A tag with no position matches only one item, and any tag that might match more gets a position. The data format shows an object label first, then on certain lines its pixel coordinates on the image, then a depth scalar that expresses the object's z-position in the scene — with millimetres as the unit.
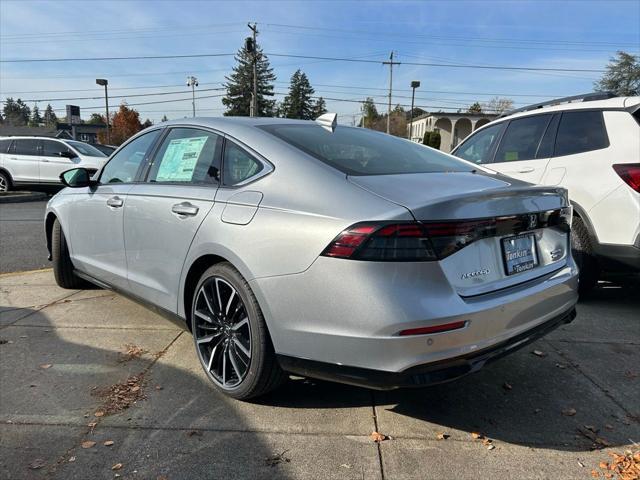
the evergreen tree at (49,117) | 120562
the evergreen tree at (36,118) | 127950
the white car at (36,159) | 14406
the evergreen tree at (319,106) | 98669
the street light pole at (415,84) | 52500
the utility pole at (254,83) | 37344
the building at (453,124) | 69250
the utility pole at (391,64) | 62203
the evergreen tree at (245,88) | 79250
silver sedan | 2119
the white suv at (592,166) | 4070
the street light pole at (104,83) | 44906
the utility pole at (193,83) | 51375
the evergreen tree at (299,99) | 94062
